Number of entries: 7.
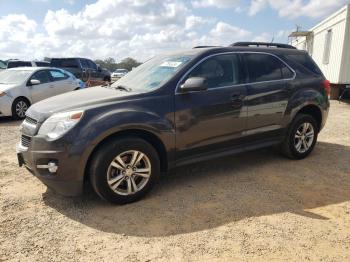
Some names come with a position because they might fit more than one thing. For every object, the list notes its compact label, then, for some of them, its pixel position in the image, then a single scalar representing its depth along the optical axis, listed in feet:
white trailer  41.65
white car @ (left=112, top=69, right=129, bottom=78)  132.69
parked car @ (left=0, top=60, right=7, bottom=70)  62.75
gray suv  12.41
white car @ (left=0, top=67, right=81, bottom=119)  32.78
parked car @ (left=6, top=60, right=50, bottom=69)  58.85
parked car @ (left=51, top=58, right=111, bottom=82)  61.26
